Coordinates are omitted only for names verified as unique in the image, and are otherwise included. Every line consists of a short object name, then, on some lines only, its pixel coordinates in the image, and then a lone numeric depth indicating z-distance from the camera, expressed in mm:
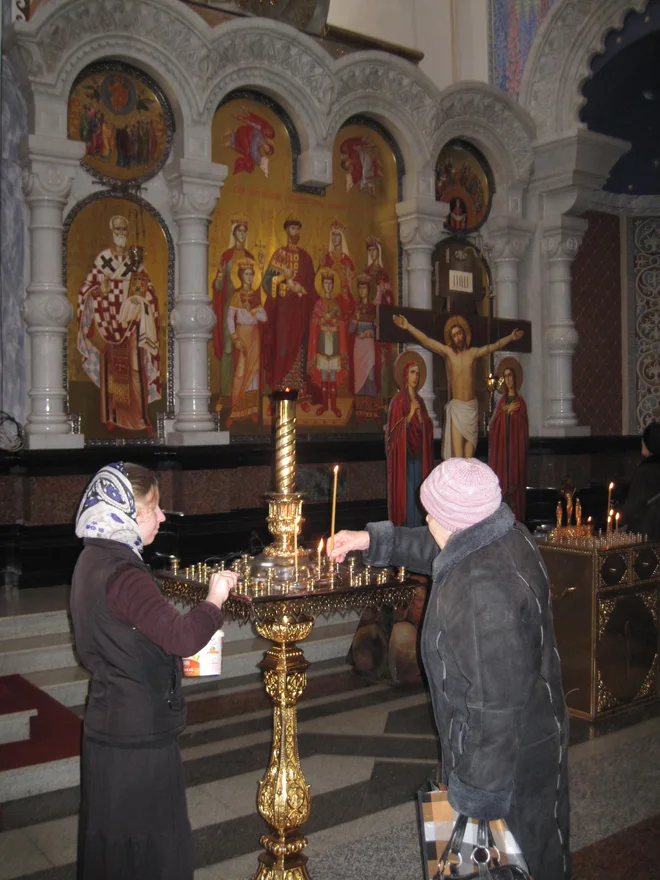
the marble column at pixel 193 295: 7008
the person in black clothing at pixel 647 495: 5617
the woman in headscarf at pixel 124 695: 2336
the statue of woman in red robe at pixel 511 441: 8398
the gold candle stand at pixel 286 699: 2838
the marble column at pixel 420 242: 8398
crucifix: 7754
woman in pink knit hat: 1999
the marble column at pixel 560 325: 9391
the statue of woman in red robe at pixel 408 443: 7219
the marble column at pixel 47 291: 6387
